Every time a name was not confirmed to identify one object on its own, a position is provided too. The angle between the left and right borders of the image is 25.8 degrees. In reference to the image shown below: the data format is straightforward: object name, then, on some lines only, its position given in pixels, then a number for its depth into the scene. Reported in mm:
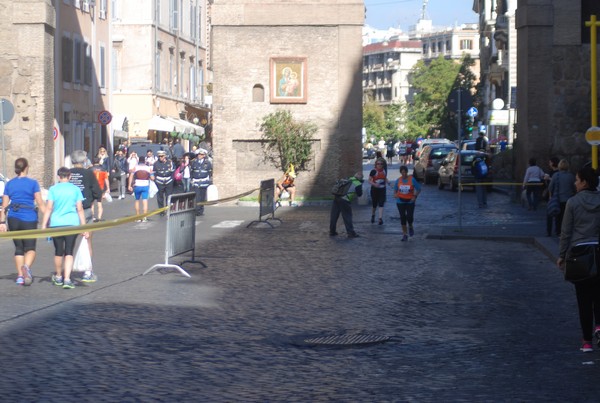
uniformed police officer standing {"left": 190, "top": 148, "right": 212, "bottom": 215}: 32344
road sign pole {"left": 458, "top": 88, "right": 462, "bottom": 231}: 26466
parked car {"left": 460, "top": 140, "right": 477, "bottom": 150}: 58094
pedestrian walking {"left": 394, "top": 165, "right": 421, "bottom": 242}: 25188
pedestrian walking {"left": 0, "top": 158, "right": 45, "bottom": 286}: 16062
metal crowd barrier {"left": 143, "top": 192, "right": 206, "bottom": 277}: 17719
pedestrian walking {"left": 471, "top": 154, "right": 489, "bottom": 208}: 36128
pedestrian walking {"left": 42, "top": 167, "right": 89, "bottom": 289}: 15758
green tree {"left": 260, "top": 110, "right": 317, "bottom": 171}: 39062
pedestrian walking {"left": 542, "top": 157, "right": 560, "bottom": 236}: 23297
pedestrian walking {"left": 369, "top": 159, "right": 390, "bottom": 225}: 29688
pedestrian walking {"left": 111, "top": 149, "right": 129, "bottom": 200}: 43228
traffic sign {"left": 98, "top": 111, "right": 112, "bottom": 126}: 47219
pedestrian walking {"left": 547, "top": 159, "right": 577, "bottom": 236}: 22719
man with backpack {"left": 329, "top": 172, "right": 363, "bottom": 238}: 25417
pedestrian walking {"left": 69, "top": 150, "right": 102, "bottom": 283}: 19141
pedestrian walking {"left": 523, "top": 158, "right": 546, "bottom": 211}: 33656
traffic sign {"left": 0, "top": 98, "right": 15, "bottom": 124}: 27656
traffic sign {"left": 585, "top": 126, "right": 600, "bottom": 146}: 26031
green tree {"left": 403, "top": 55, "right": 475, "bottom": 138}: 105125
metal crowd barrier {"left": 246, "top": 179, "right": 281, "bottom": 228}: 28750
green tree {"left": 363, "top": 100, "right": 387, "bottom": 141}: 144625
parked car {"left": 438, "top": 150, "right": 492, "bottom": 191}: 44000
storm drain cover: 11352
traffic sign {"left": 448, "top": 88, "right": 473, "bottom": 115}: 28516
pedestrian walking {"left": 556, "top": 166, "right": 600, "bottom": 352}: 10797
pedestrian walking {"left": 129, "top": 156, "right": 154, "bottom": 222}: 31641
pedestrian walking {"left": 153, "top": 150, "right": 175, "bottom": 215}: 32375
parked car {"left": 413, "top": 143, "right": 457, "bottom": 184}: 51281
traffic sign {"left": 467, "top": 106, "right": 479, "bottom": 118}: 69544
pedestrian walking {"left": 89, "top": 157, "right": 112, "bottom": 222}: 31409
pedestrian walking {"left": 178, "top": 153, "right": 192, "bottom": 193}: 35350
